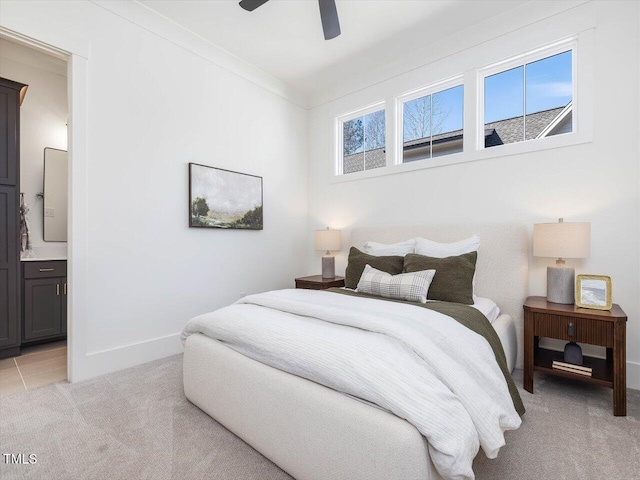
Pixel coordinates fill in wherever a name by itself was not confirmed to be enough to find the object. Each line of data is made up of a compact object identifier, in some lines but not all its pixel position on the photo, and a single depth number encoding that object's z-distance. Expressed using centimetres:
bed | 106
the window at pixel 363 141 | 379
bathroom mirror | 349
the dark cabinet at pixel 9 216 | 279
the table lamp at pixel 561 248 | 222
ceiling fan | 223
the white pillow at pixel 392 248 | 302
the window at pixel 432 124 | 324
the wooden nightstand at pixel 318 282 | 343
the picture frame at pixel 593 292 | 211
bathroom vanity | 302
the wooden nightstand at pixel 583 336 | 192
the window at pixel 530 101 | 266
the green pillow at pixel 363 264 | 281
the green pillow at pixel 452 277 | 238
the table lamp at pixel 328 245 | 375
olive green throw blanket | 174
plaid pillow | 232
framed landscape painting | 312
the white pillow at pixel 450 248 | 271
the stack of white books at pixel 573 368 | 206
